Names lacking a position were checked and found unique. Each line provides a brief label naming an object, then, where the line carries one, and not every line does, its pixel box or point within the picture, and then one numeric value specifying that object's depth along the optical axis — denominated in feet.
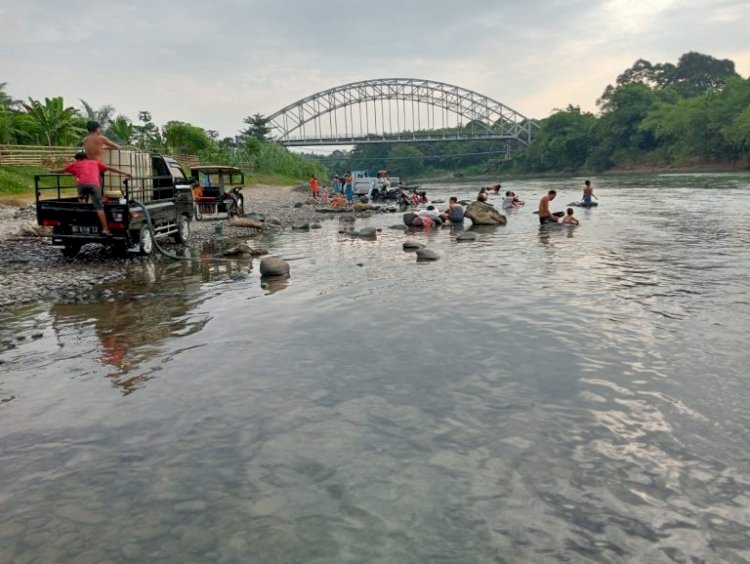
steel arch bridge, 462.19
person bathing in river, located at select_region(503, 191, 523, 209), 112.27
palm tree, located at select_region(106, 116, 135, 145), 151.95
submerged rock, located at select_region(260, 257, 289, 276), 41.06
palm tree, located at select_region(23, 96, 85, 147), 121.80
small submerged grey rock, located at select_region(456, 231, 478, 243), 62.64
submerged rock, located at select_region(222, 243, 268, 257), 49.88
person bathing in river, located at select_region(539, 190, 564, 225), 77.46
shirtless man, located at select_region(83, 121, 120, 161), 39.78
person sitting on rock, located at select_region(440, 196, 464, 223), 81.61
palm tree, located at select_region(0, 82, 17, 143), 106.83
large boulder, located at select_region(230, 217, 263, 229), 74.23
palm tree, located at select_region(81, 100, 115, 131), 188.57
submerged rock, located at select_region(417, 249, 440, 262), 48.68
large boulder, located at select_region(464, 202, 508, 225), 80.28
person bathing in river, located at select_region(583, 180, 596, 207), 106.23
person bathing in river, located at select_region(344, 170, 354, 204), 136.06
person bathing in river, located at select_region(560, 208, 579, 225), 76.59
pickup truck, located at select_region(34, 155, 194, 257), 41.75
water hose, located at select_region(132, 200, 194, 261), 43.58
